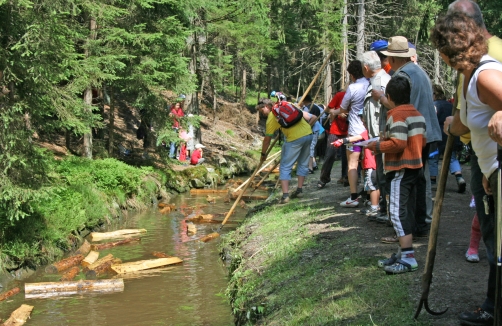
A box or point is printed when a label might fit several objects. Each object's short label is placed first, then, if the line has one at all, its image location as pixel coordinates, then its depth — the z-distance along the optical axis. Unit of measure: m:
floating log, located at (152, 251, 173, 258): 9.66
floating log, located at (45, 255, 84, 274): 9.01
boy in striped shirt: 5.23
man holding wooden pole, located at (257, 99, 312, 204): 10.45
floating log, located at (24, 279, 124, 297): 8.02
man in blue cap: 7.68
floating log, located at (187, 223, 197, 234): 11.65
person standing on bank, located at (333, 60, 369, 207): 8.72
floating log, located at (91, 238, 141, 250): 10.41
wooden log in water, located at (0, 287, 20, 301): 7.78
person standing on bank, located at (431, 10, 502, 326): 3.33
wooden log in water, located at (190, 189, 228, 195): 17.14
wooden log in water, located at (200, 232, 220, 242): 10.90
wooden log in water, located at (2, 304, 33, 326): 6.79
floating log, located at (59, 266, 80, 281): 8.62
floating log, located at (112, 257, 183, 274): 8.97
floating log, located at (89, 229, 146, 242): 11.18
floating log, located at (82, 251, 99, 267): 9.30
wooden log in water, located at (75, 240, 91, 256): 10.13
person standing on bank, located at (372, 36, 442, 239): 6.48
